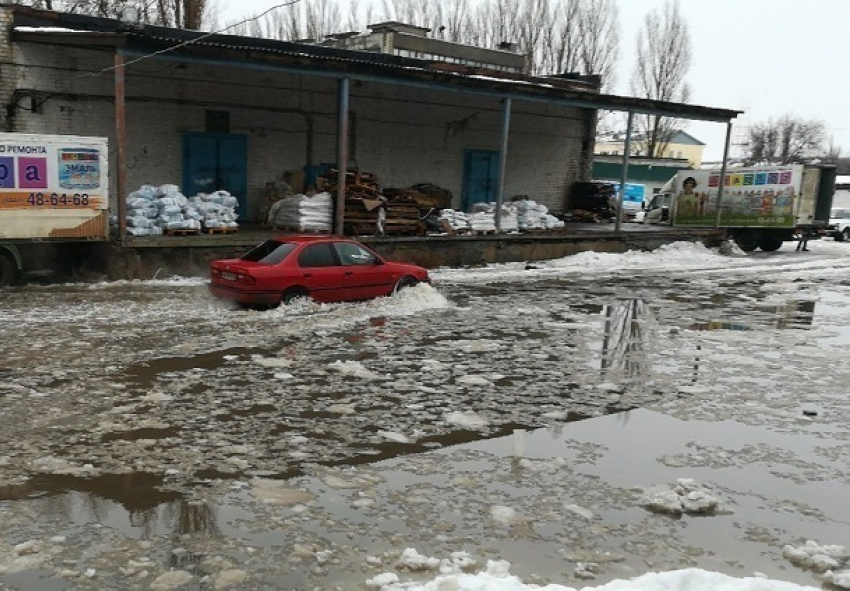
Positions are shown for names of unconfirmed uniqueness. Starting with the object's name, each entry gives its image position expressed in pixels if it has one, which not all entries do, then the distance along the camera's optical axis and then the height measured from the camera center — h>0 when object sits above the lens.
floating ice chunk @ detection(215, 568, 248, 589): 4.48 -2.39
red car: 12.48 -1.65
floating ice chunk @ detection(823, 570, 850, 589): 4.77 -2.27
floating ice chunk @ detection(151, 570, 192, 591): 4.41 -2.39
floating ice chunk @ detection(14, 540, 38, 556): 4.74 -2.42
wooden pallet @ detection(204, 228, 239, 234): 17.57 -1.41
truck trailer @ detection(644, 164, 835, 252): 28.23 +0.13
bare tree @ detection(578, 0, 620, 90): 51.06 +10.25
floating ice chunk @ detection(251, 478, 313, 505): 5.68 -2.38
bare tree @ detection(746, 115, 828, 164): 90.21 +8.21
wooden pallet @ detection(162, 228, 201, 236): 16.75 -1.43
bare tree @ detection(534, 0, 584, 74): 50.88 +9.69
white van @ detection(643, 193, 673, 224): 32.78 -0.48
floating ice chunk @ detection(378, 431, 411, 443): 7.08 -2.35
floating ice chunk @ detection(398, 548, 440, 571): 4.78 -2.35
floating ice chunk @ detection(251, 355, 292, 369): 9.49 -2.34
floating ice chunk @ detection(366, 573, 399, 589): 4.52 -2.35
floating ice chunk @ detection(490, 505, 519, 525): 5.50 -2.35
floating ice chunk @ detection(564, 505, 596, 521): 5.65 -2.34
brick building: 17.11 +1.80
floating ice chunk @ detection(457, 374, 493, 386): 9.10 -2.30
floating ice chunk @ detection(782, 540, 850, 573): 5.00 -2.27
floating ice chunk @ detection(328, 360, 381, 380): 9.20 -2.32
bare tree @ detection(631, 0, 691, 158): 53.81 +9.67
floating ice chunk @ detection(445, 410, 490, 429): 7.59 -2.32
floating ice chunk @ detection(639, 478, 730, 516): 5.81 -2.29
